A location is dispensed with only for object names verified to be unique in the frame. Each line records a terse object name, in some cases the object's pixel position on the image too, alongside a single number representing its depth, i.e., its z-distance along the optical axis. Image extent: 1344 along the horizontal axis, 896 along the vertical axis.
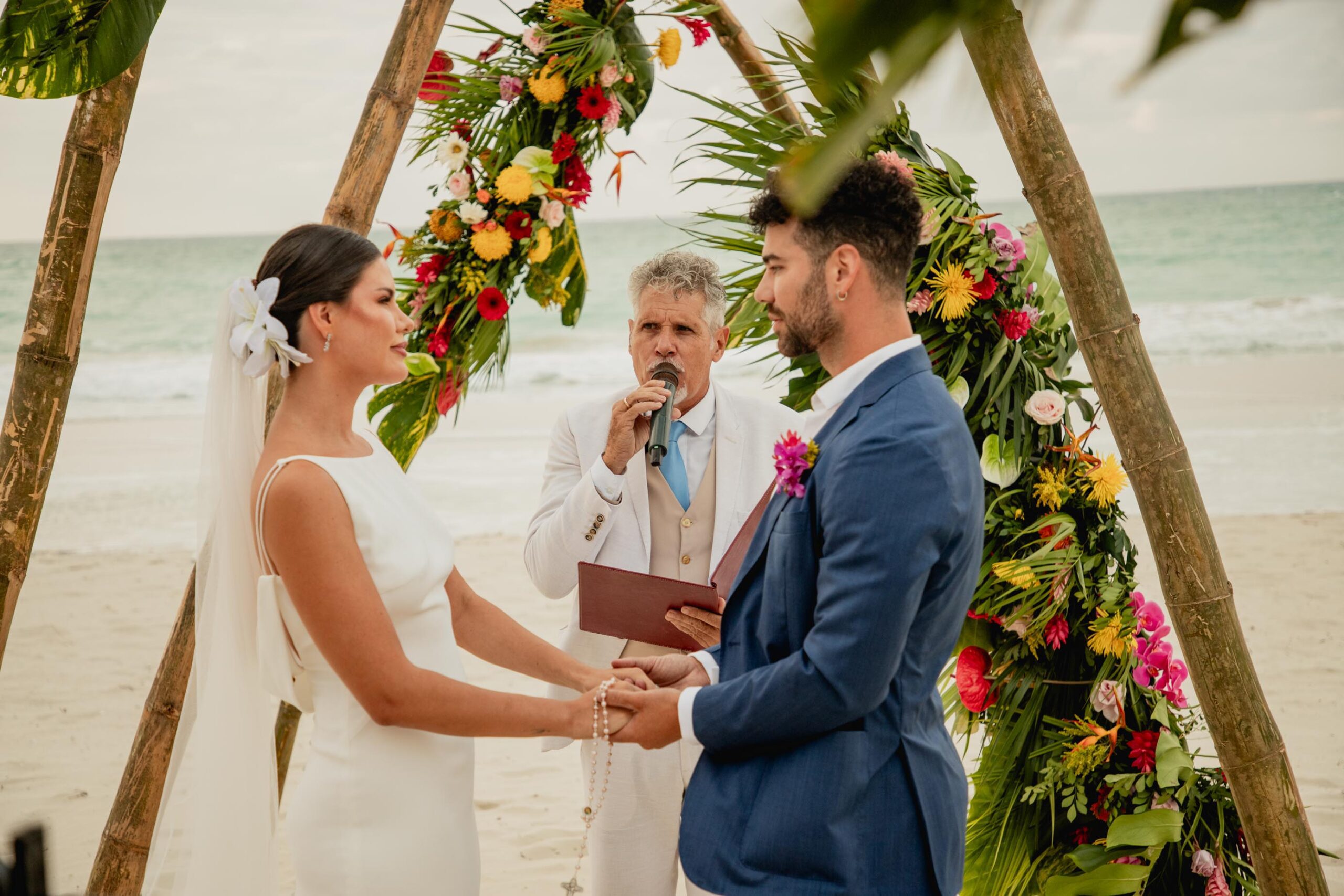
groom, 1.74
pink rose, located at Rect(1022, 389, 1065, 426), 3.05
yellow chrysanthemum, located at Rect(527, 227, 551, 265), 3.73
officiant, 2.81
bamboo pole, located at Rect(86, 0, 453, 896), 3.07
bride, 2.13
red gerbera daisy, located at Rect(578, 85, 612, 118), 3.69
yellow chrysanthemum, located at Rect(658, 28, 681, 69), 3.74
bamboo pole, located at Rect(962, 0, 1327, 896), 2.36
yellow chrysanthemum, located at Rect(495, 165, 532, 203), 3.63
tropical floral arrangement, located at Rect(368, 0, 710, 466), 3.66
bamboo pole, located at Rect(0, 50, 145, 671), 2.73
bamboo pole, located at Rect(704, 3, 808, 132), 3.55
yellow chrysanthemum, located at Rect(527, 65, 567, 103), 3.64
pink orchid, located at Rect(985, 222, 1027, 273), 3.14
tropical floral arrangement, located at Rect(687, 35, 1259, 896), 3.03
